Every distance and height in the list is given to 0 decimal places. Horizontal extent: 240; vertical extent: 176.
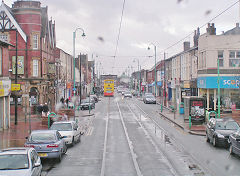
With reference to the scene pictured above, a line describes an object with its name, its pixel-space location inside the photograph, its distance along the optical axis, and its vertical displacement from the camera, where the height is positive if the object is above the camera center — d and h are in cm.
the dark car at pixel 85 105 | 4771 -239
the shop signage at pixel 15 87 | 2685 +11
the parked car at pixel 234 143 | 1483 -251
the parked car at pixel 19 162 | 948 -225
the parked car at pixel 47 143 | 1403 -237
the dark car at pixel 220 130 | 1802 -236
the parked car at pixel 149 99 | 6083 -196
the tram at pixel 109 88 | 7835 +10
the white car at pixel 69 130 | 1844 -243
